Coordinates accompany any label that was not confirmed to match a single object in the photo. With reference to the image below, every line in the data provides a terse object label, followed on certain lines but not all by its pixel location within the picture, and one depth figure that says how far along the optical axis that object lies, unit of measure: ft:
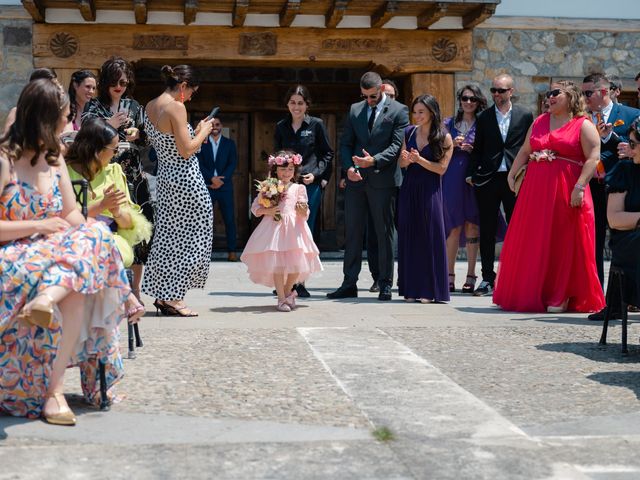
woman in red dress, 24.18
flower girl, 24.13
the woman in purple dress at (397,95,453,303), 25.98
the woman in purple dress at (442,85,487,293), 29.96
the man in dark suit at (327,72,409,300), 26.99
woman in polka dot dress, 22.27
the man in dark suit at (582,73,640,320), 25.52
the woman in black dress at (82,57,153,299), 21.36
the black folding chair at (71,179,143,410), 13.41
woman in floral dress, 12.47
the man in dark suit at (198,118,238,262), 42.80
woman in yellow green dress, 16.49
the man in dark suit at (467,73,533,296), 29.07
